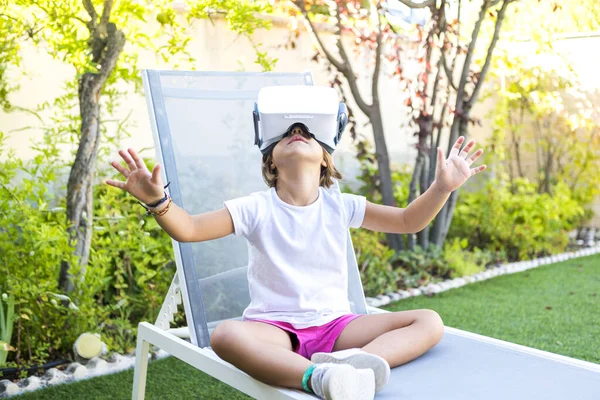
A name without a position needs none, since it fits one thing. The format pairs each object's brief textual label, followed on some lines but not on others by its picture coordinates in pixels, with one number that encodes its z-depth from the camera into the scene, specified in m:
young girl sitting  2.21
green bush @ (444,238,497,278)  5.77
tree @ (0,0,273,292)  3.51
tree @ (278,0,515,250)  5.57
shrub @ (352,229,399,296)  5.13
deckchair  2.03
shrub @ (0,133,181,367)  3.43
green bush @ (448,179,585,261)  6.70
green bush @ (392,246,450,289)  5.54
